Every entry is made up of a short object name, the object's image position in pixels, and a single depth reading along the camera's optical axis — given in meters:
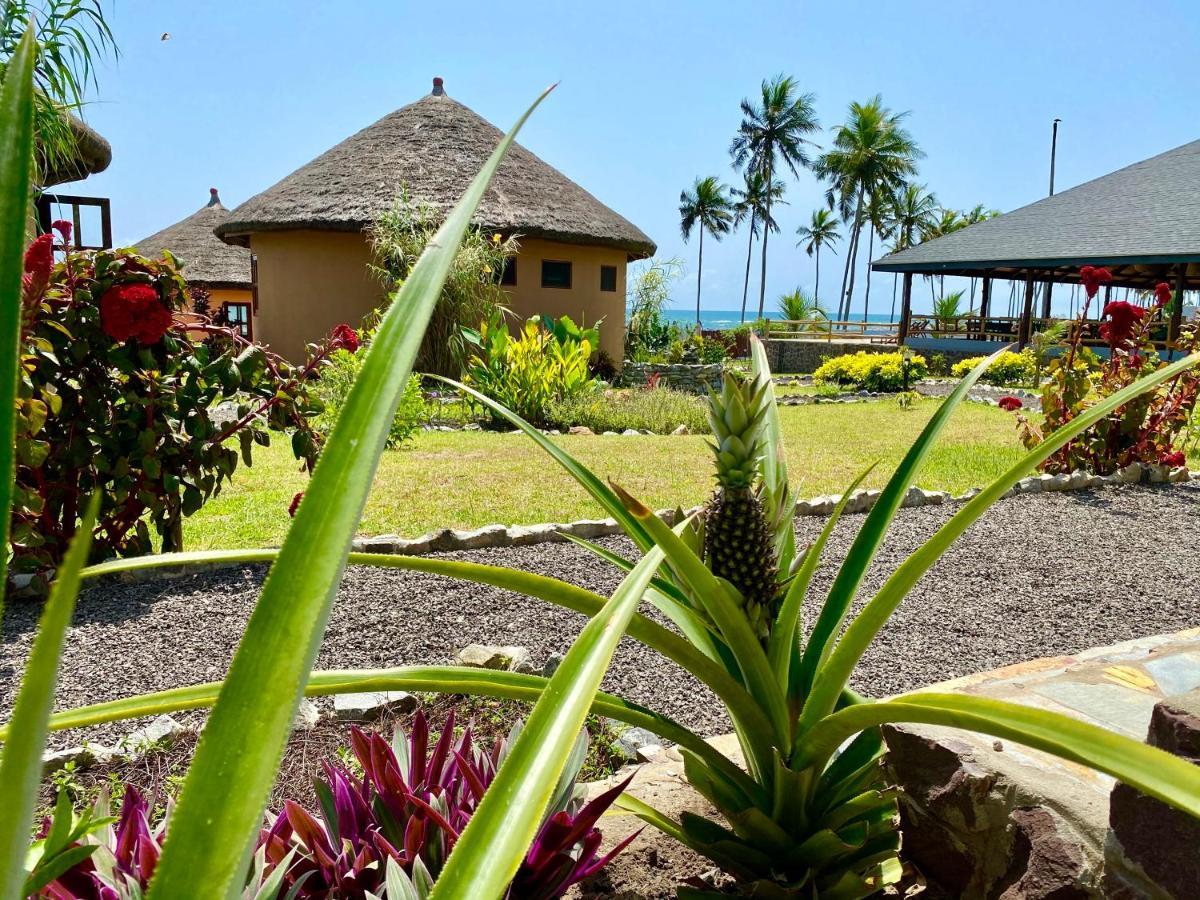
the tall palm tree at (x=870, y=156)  48.19
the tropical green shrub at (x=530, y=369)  10.84
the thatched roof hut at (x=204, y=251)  25.52
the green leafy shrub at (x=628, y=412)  10.53
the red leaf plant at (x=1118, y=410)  6.53
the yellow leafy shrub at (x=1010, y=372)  17.25
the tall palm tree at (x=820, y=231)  65.69
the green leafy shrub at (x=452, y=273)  13.53
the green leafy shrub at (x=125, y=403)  3.47
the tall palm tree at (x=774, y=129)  51.91
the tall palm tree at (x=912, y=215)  56.03
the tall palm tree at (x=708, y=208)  62.50
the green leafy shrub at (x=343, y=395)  8.49
